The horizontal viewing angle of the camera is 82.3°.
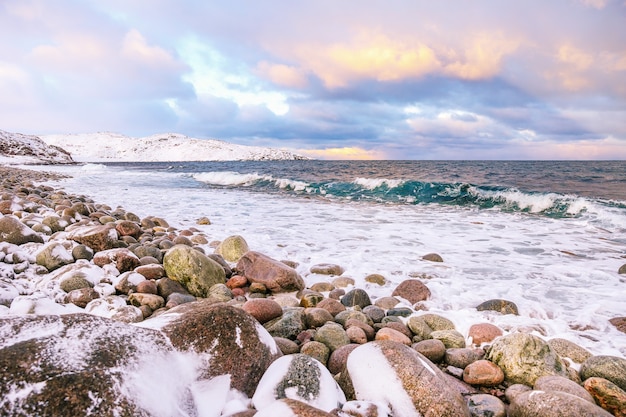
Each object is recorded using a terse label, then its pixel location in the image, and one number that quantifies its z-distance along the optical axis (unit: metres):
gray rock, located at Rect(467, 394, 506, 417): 2.38
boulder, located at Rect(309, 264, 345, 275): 5.52
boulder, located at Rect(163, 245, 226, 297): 4.38
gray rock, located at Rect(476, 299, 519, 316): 4.12
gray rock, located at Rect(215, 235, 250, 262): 5.97
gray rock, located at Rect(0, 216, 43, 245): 4.82
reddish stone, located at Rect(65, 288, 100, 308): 3.58
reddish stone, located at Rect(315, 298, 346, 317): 3.94
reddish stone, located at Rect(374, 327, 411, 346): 3.27
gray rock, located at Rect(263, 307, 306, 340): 3.28
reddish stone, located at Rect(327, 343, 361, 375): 2.73
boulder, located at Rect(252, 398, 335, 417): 1.58
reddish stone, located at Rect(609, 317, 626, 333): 3.74
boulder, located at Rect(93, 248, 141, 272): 4.43
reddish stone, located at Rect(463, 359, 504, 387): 2.78
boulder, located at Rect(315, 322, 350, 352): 3.04
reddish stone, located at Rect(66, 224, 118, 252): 5.00
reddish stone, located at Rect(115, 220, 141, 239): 6.30
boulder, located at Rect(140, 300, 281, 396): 2.08
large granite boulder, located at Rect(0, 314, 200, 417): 1.42
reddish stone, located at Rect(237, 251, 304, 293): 4.79
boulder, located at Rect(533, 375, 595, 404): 2.40
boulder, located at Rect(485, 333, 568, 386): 2.76
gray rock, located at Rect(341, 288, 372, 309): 4.27
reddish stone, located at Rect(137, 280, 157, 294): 3.95
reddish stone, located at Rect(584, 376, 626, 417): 2.41
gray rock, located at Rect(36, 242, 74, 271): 4.37
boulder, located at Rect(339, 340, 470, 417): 2.12
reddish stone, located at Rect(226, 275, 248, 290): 4.81
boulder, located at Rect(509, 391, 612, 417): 2.08
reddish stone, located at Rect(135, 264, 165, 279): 4.35
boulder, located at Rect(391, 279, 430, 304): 4.51
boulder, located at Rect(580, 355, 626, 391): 2.65
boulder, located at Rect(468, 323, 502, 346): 3.38
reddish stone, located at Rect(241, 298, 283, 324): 3.50
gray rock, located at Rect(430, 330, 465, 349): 3.30
